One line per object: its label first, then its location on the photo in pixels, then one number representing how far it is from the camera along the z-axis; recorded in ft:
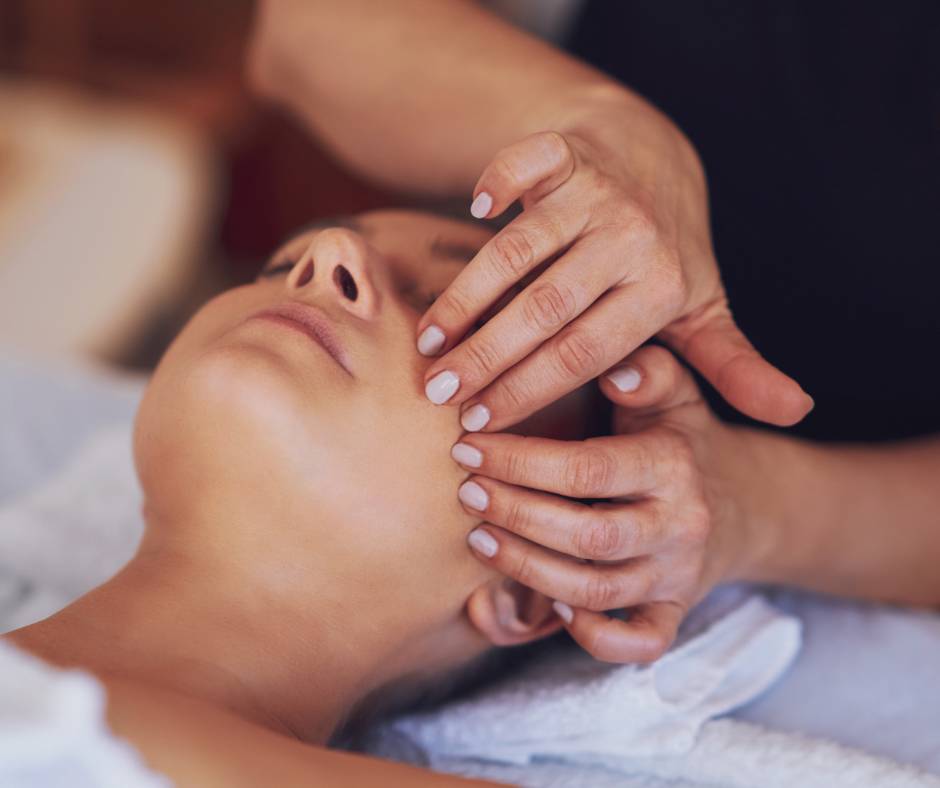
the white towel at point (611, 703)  2.57
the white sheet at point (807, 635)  2.78
